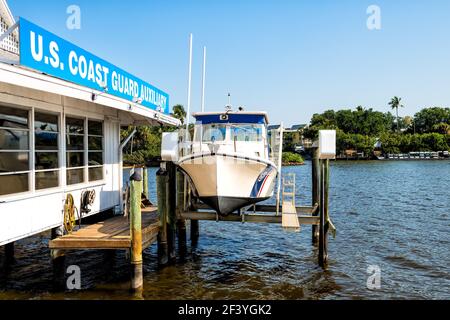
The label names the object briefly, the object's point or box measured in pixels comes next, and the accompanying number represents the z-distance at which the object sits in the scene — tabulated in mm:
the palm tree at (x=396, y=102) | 151250
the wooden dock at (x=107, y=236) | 10062
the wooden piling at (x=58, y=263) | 10349
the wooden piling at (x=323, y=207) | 13008
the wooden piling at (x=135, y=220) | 10258
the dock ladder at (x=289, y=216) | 11298
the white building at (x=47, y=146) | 8703
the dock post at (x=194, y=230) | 17756
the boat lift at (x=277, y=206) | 12531
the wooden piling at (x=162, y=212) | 12484
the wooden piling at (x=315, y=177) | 16297
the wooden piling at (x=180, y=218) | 14412
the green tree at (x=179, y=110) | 88812
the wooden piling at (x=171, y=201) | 13211
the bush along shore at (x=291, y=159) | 91875
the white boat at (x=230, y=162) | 11781
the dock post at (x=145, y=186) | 16812
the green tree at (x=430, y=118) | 126438
